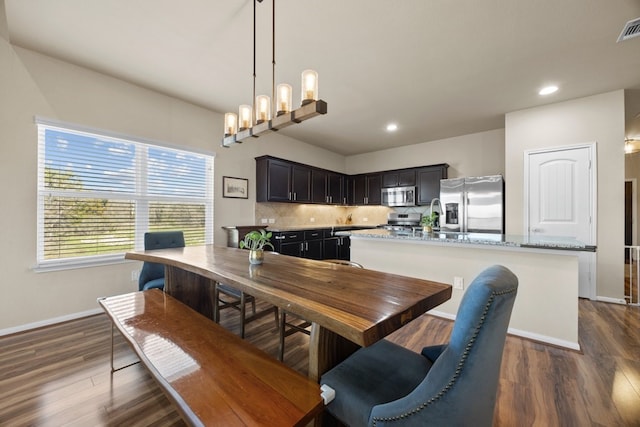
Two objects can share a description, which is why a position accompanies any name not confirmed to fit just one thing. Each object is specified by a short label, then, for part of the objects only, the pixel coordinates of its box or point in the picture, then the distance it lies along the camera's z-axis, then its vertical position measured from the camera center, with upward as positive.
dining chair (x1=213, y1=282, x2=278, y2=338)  2.16 -0.86
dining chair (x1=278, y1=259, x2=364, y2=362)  1.81 -0.89
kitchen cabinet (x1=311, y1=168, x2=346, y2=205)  5.52 +0.65
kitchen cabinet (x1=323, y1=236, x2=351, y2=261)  5.37 -0.74
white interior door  3.49 +0.29
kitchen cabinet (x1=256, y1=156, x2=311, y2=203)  4.46 +0.64
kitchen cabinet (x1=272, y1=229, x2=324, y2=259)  4.36 -0.53
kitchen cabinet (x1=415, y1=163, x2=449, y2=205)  5.20 +0.75
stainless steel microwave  5.53 +0.44
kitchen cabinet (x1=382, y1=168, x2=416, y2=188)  5.58 +0.86
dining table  0.94 -0.38
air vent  2.00 +1.56
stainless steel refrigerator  4.14 +0.21
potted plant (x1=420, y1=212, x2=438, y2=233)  3.30 -0.10
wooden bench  0.89 -0.71
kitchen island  2.25 -0.54
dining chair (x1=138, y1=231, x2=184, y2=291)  2.70 -0.39
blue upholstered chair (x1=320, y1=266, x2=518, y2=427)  0.75 -0.51
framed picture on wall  4.08 +0.45
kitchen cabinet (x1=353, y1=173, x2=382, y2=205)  6.10 +0.66
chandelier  1.72 +0.81
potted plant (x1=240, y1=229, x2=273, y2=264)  1.82 -0.27
